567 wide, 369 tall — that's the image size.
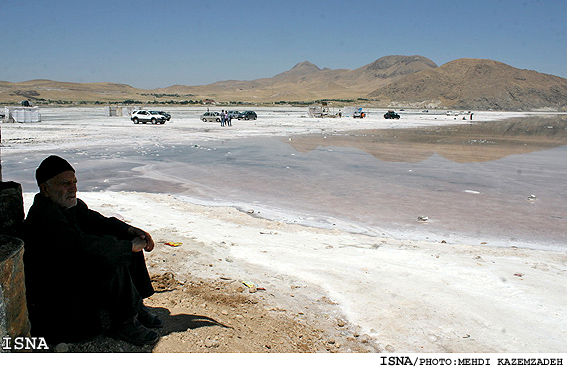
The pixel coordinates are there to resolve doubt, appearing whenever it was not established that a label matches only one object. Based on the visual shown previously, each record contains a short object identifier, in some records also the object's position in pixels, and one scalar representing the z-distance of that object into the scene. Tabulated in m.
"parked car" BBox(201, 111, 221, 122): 49.02
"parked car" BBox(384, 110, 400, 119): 64.62
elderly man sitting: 3.17
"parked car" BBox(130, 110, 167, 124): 44.56
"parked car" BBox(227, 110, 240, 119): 56.59
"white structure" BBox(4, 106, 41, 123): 43.59
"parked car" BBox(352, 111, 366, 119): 66.06
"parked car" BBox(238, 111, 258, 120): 55.44
